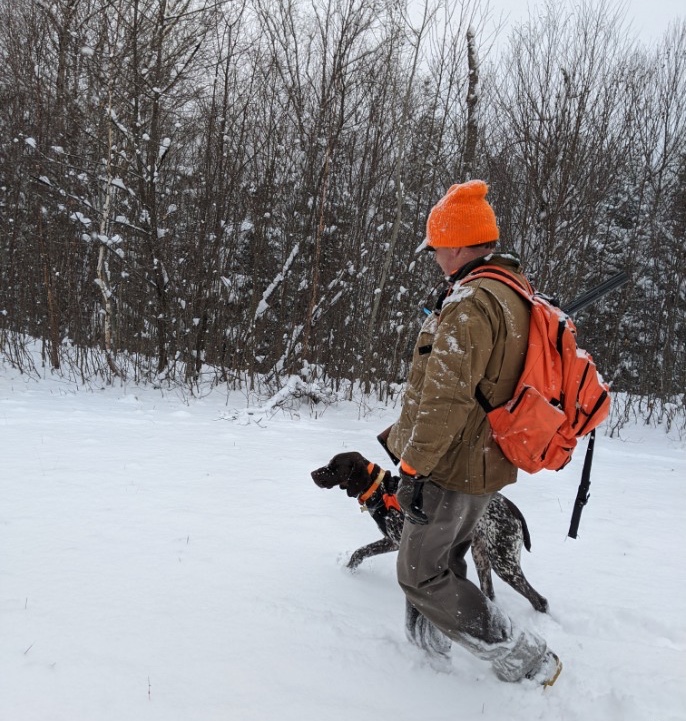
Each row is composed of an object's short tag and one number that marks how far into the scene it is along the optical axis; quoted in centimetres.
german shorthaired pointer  288
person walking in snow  185
